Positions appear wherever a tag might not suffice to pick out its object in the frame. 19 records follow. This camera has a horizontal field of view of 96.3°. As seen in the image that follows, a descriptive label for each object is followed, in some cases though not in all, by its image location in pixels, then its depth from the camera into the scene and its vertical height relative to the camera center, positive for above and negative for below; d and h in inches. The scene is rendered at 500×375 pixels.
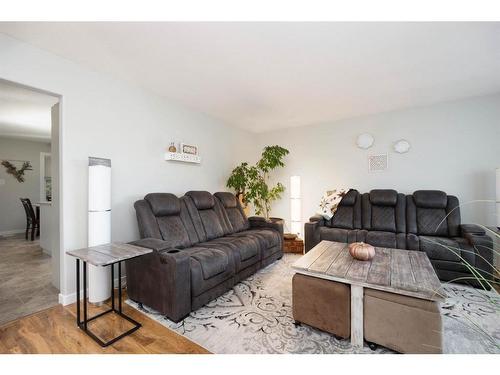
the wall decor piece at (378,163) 146.9 +15.9
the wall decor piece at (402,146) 140.5 +25.5
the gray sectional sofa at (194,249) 73.0 -26.3
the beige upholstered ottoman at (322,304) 62.7 -34.6
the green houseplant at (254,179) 157.0 +5.2
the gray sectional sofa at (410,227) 96.9 -22.3
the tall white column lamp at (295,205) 155.9 -13.0
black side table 62.0 -20.3
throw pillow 142.4 -10.7
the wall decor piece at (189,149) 131.0 +22.6
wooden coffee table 56.8 -25.1
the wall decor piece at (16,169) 207.7 +17.2
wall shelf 121.7 +16.8
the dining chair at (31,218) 186.1 -26.5
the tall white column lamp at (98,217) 81.0 -11.1
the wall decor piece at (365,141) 150.6 +31.2
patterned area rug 61.2 -44.0
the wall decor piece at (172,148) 122.9 +21.3
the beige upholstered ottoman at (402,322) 53.4 -34.3
